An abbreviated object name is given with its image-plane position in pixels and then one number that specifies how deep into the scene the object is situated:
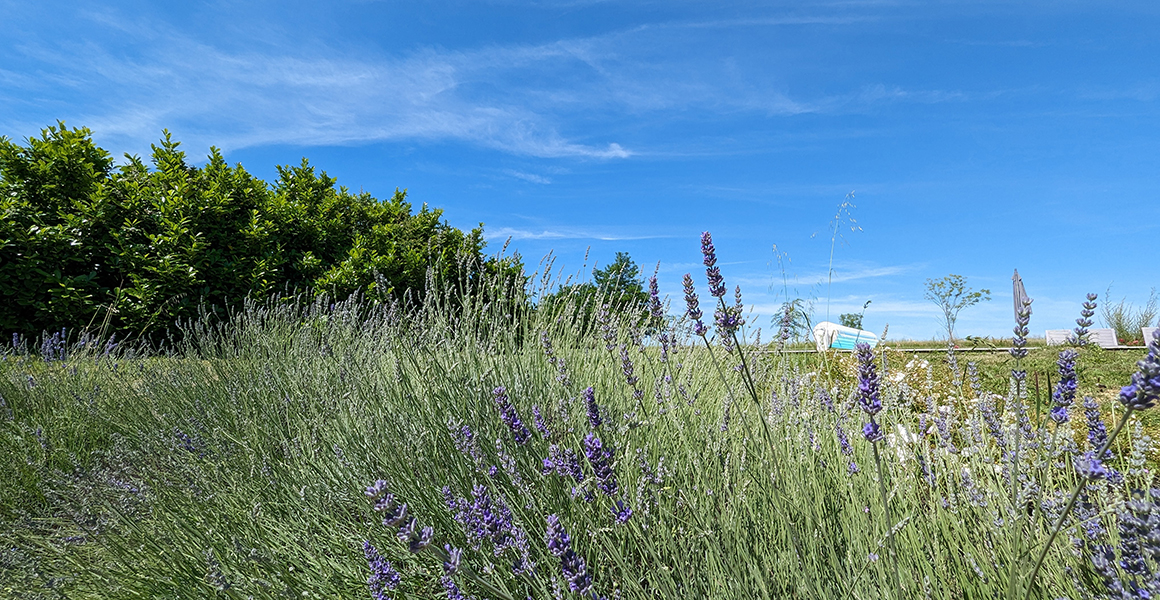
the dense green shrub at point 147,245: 7.20
